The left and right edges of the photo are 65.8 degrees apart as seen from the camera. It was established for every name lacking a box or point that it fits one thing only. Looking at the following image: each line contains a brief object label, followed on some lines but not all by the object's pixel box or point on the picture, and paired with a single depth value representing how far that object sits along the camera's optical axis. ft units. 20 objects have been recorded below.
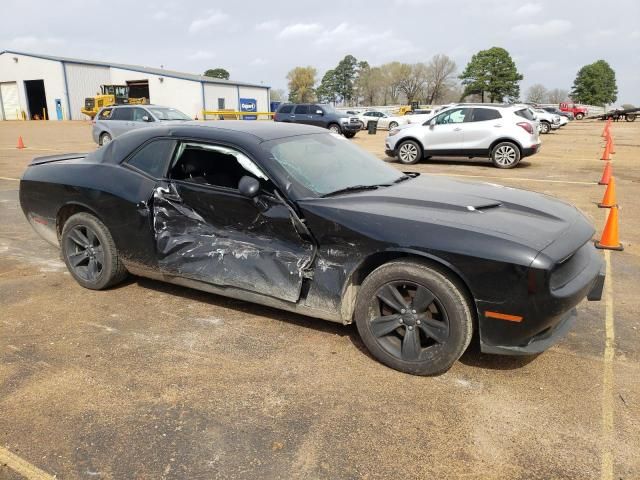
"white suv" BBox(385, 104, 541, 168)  42.29
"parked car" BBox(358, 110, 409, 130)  110.83
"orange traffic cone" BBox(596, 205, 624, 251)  18.92
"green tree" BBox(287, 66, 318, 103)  366.84
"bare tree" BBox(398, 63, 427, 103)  351.46
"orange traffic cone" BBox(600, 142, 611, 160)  48.93
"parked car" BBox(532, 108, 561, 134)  99.04
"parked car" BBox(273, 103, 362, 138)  83.66
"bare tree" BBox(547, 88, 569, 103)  434.06
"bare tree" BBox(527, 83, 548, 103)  436.76
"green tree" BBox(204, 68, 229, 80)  386.11
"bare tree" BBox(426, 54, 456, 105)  348.79
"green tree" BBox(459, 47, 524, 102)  325.01
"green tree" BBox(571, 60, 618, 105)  349.41
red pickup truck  191.31
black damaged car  9.29
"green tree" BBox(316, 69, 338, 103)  417.49
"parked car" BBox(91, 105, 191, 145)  54.19
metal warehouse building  149.07
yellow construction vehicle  130.21
